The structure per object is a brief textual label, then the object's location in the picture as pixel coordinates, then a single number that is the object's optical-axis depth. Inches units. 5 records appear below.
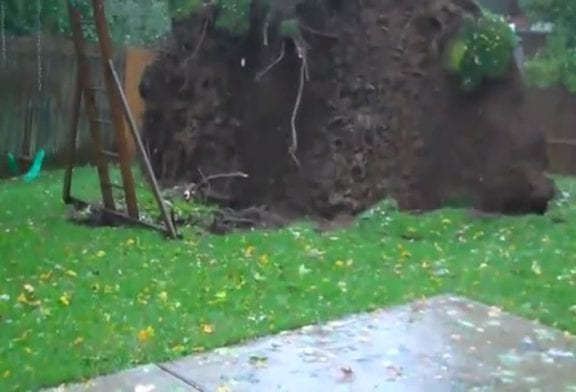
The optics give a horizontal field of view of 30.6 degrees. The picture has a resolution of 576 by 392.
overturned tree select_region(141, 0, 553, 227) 457.7
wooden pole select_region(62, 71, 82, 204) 435.8
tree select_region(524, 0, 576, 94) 525.0
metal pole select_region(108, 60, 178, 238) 386.9
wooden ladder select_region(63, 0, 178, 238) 394.9
